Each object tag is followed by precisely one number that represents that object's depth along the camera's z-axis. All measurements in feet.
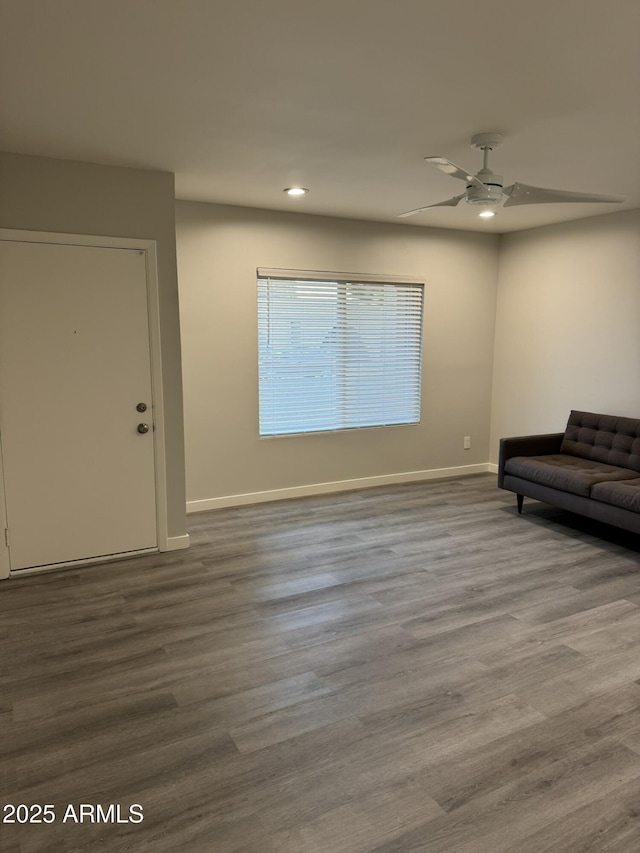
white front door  11.19
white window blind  16.61
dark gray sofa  13.07
